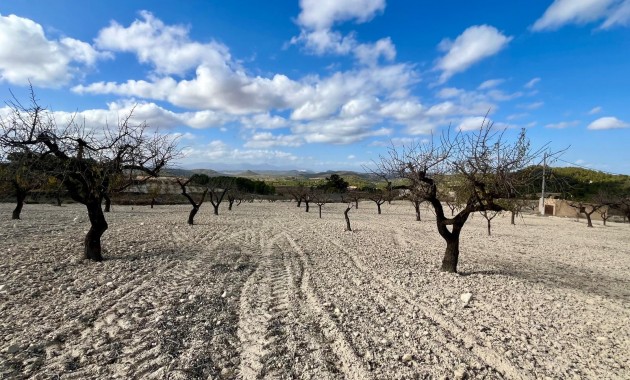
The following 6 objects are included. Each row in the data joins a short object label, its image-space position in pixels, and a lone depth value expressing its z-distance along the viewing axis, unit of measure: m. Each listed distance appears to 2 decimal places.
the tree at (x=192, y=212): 20.35
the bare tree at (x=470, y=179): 8.37
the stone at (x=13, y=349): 4.36
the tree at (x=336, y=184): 79.88
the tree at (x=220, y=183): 39.62
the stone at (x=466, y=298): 6.76
